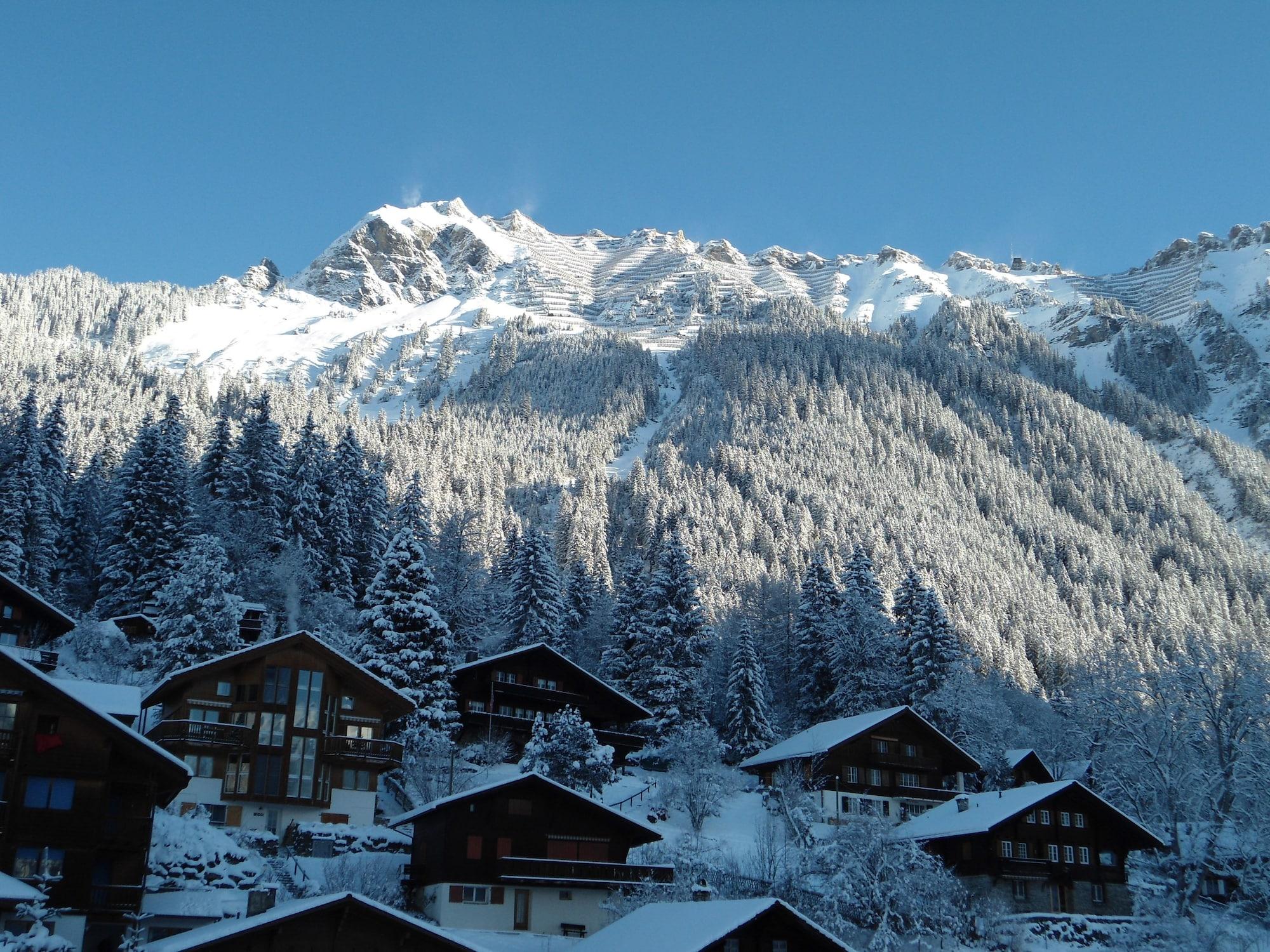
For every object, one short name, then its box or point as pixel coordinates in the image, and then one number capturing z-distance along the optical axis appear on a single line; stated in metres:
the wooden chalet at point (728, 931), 29.58
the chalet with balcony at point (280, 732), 45.94
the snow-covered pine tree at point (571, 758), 53.69
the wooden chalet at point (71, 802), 33.41
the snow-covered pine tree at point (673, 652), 69.31
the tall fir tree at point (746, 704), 71.62
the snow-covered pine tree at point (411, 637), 55.09
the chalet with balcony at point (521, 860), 41.88
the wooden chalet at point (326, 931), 26.89
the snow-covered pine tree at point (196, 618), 53.53
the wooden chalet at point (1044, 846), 53.78
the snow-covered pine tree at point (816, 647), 78.62
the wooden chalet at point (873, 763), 64.62
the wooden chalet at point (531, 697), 64.12
